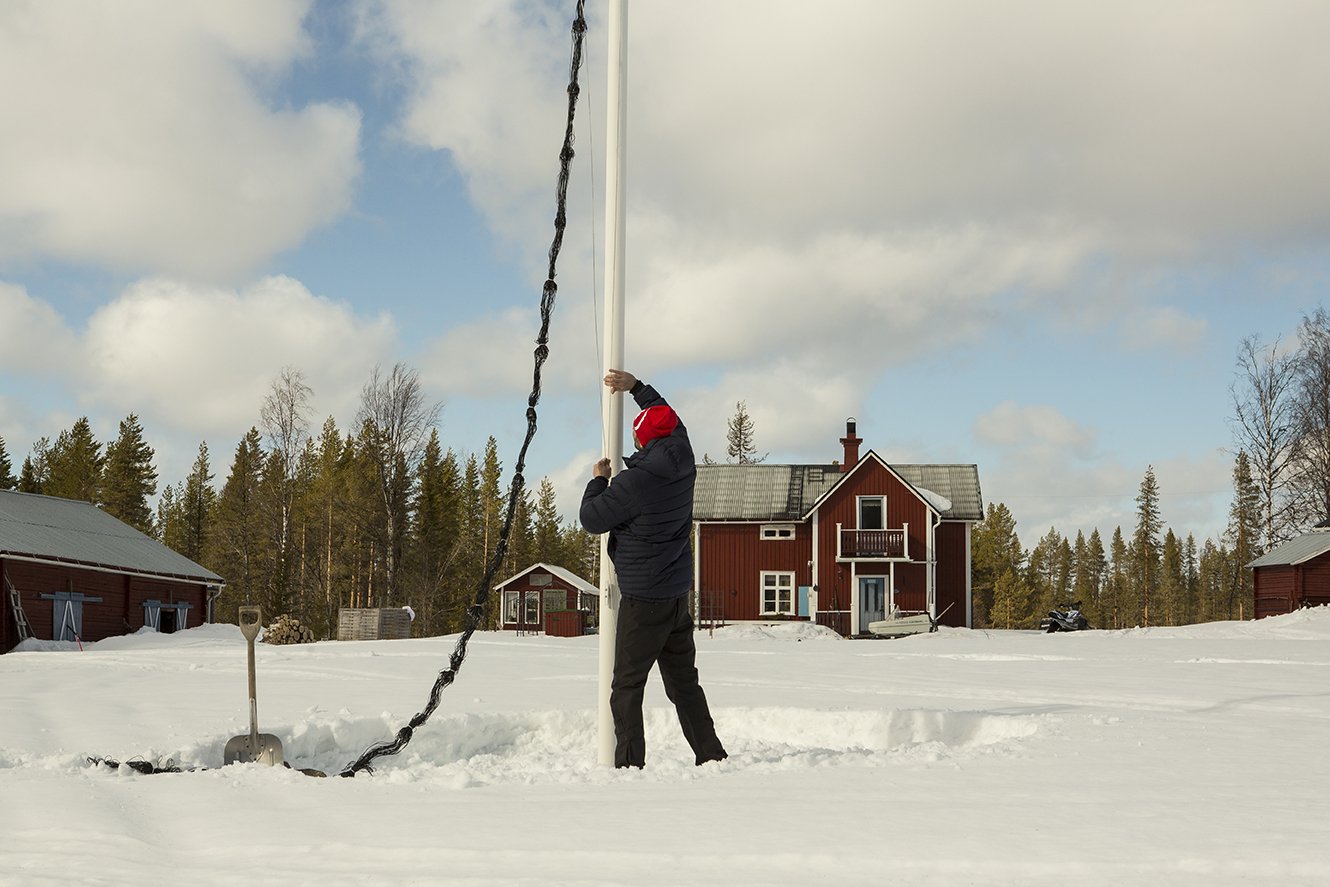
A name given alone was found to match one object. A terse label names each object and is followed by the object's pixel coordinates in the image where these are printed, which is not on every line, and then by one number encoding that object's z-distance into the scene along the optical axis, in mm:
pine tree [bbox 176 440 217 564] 72188
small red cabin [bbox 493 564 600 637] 41531
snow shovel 5914
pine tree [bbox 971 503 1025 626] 72969
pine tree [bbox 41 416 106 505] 65125
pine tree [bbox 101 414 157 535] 67875
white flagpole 6246
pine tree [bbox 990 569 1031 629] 76375
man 5867
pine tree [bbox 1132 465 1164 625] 93062
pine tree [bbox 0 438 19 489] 64875
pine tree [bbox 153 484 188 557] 80325
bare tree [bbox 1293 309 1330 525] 41547
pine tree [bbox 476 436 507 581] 73625
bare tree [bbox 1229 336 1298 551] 42500
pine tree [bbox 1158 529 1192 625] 99438
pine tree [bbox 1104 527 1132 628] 99000
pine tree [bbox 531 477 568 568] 82500
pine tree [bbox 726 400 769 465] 80812
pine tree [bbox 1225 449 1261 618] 48500
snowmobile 34562
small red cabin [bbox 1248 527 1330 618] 35156
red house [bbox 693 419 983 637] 37438
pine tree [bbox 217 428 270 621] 52219
